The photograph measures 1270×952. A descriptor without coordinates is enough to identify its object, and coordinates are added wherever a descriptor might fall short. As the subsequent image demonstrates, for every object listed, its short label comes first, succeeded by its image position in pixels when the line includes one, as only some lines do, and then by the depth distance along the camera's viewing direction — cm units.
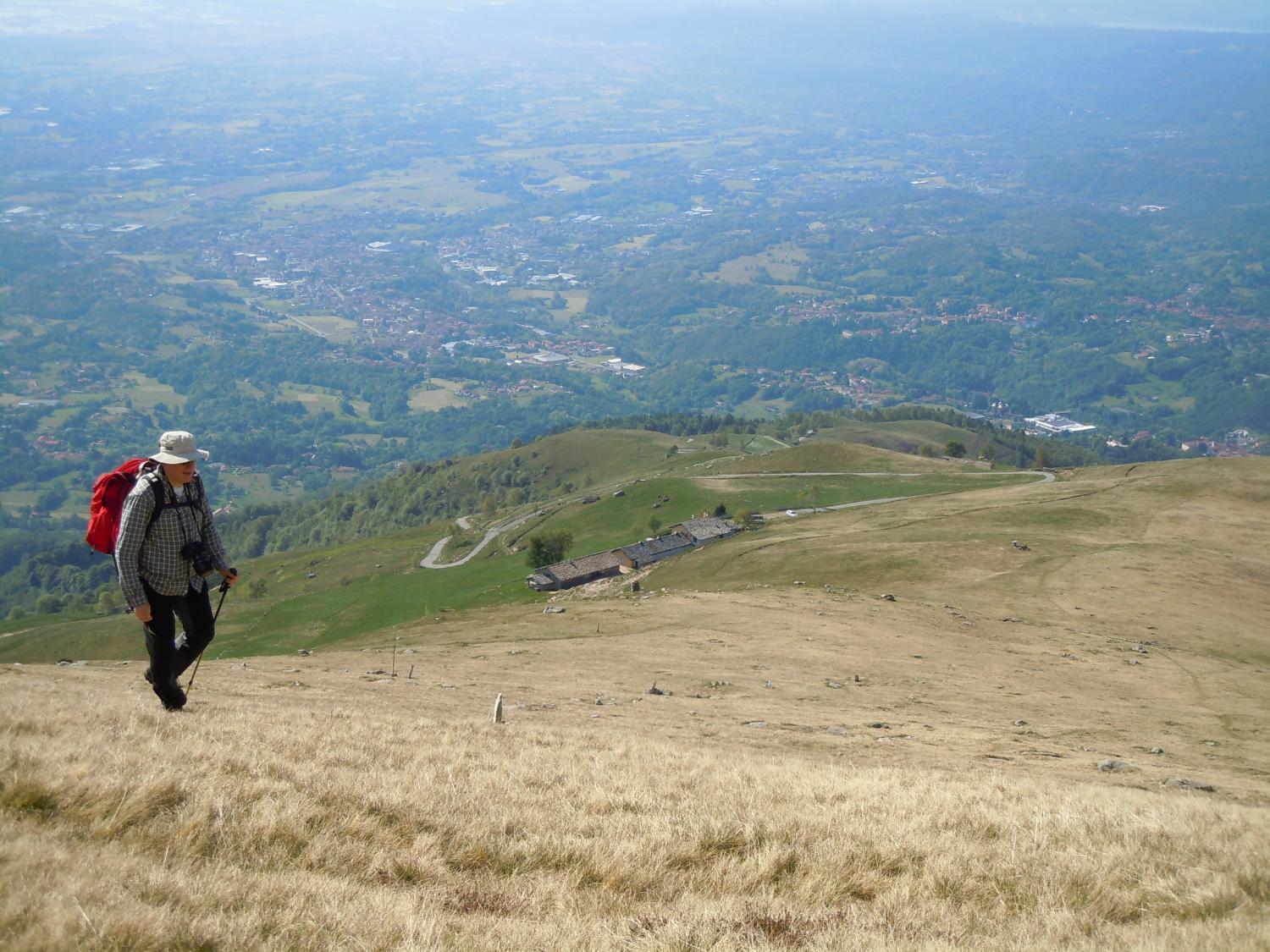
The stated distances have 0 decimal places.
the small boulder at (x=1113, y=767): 2012
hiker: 1161
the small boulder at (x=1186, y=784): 1856
